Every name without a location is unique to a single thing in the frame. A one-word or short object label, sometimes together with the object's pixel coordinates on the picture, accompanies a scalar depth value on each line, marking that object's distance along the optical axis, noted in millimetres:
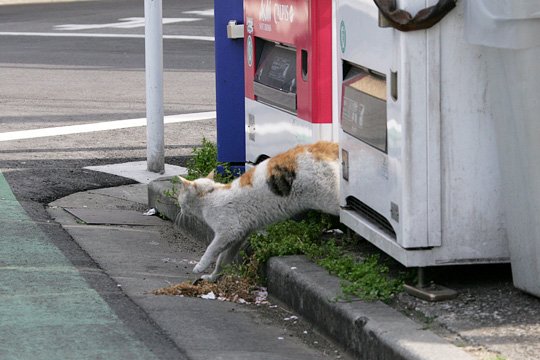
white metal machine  10359
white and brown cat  13008
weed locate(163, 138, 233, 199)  16406
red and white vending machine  13375
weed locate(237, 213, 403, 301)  11031
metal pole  19047
